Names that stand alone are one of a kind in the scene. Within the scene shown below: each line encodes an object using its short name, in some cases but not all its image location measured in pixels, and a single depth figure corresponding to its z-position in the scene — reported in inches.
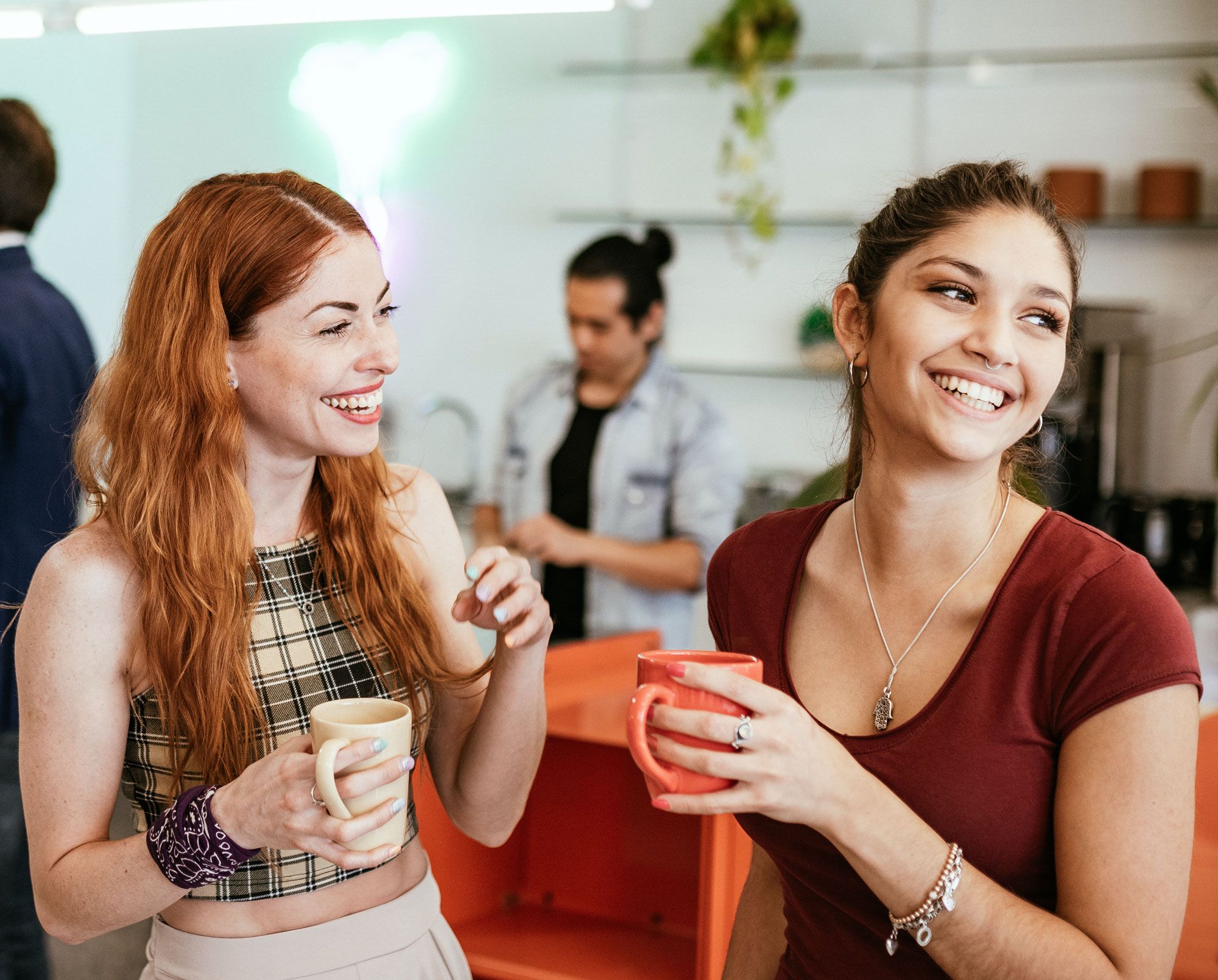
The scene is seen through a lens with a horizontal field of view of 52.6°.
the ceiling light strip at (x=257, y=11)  118.7
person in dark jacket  91.7
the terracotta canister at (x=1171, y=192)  153.2
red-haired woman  47.4
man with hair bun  115.2
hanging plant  169.9
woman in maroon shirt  39.8
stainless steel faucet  193.3
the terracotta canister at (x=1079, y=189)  155.0
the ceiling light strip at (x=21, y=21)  138.6
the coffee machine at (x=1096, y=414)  152.3
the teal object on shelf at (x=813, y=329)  168.1
